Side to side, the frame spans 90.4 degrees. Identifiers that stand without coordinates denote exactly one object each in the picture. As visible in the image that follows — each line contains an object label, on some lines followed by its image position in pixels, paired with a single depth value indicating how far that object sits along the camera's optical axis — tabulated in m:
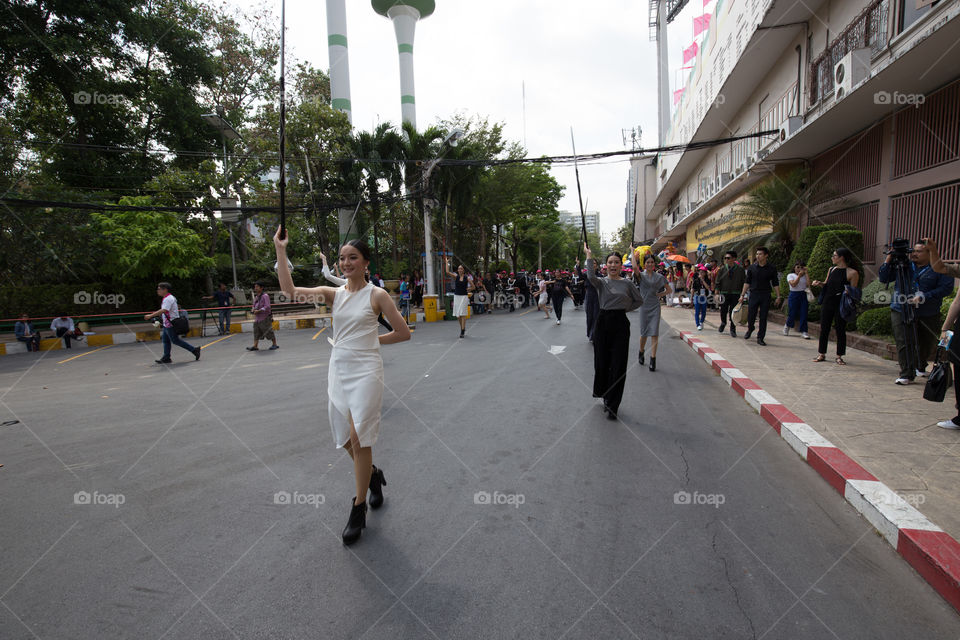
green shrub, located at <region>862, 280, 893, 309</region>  8.45
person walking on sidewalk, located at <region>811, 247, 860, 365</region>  7.02
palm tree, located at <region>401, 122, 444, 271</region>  20.80
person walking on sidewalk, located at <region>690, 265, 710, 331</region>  11.61
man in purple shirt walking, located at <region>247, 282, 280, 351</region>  11.06
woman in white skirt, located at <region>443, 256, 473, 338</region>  13.08
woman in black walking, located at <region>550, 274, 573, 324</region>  15.02
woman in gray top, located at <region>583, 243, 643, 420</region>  5.21
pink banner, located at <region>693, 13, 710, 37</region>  26.94
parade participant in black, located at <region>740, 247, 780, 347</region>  8.98
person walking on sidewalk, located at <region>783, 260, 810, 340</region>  9.36
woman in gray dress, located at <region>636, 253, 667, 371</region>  7.42
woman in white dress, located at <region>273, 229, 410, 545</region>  2.87
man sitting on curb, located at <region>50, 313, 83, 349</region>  13.31
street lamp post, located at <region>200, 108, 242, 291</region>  19.44
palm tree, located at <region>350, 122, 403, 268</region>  20.58
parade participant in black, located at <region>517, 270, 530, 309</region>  22.67
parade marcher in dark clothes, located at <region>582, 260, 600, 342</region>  10.05
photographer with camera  5.22
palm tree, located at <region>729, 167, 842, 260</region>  13.23
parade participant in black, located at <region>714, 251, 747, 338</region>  10.16
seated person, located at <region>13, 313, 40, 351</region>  12.95
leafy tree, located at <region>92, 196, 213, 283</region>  17.50
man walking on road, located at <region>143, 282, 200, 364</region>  9.61
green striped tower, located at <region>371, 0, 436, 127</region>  40.28
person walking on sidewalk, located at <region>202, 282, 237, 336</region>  16.02
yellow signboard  18.22
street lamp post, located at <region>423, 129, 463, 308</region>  18.06
